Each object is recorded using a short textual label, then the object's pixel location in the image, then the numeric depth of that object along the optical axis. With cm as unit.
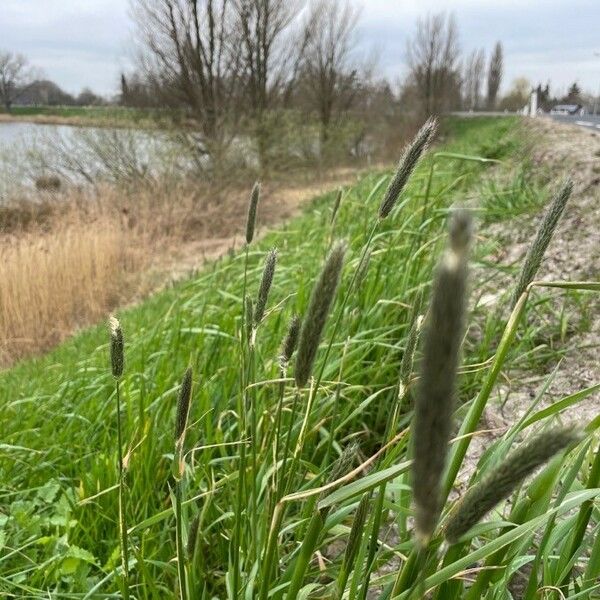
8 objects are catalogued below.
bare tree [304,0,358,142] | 3105
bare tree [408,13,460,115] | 4288
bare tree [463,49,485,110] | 6781
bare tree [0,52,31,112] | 6450
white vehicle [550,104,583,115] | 4551
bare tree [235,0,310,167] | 2289
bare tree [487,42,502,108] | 6800
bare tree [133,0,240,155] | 2056
